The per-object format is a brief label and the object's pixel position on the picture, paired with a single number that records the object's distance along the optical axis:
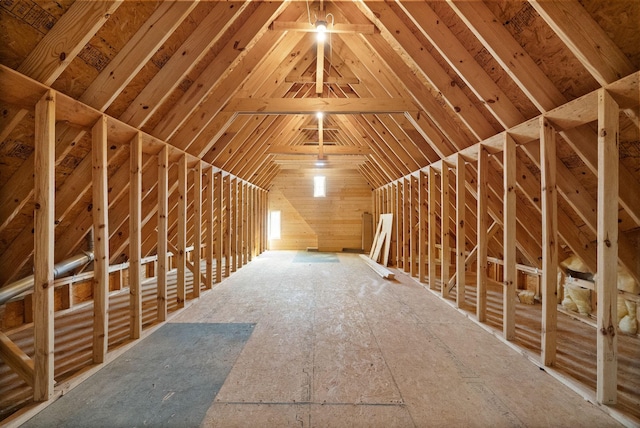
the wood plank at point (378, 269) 5.64
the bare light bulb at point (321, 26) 3.06
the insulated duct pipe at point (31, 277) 2.79
